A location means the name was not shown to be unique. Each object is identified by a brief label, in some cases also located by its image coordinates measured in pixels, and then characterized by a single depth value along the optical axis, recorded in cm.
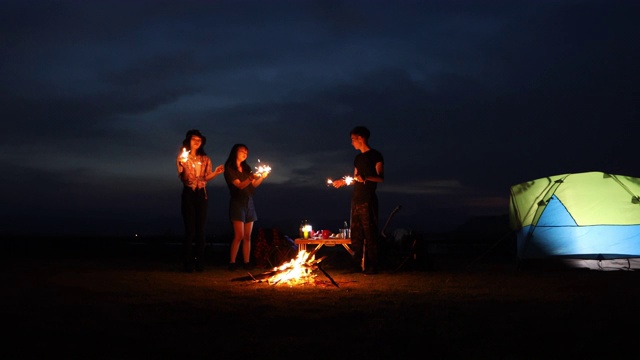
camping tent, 1075
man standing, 950
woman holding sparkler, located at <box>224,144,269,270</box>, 993
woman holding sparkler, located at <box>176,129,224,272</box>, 987
